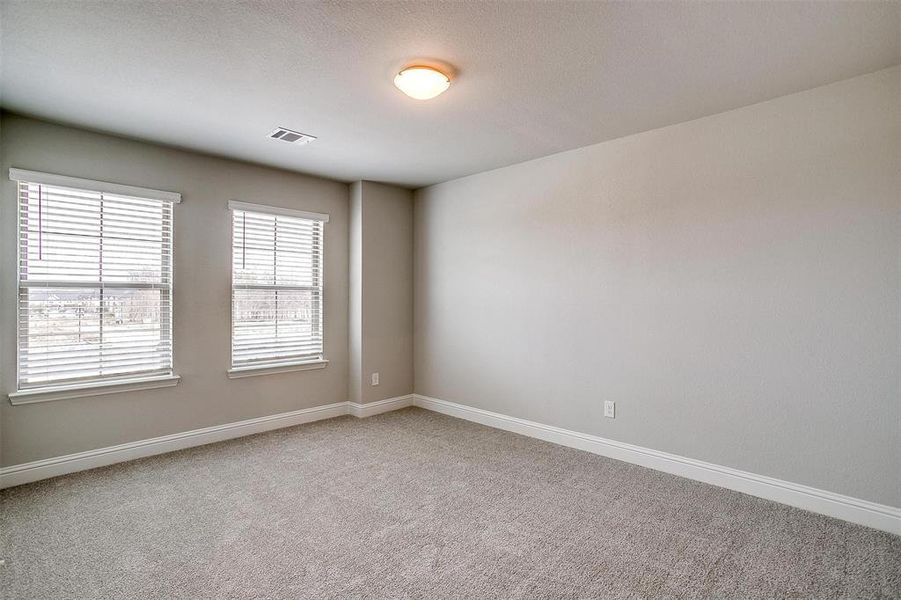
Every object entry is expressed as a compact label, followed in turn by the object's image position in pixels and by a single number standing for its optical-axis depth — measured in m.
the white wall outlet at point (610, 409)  3.56
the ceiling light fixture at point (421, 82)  2.37
